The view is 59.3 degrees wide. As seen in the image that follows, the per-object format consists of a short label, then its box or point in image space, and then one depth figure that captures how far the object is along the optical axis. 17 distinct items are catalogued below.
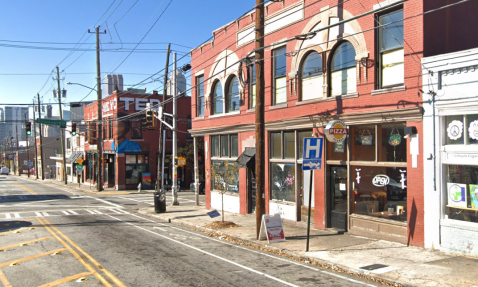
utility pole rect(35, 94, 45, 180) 69.36
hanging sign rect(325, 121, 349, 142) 13.51
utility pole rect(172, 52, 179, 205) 25.39
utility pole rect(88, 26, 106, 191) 39.97
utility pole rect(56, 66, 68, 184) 52.42
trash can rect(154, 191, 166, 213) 22.83
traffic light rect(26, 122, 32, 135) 39.84
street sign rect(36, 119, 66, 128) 34.61
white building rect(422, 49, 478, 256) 10.49
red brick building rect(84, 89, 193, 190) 43.59
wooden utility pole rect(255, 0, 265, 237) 14.04
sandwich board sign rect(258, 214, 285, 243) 13.17
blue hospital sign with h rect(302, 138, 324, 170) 11.91
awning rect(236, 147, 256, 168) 18.97
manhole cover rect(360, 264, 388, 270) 9.70
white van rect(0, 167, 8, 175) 118.05
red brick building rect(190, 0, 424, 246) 12.18
